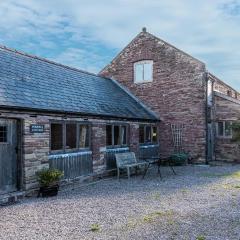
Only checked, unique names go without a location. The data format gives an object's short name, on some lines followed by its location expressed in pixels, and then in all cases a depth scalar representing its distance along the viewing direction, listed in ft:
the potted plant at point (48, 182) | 25.84
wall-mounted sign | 26.38
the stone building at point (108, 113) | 25.85
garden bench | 35.28
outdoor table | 36.54
